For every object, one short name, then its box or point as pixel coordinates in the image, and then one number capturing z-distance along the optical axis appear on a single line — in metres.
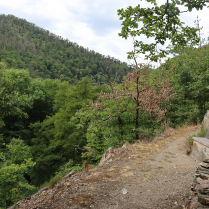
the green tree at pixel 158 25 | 3.13
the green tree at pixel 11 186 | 10.31
